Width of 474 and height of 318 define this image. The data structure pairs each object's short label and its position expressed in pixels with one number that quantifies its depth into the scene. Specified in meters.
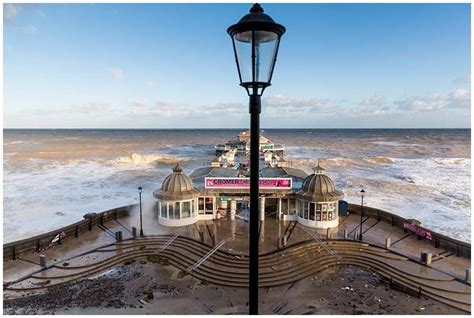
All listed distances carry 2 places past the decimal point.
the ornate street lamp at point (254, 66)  4.03
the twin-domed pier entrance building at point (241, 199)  19.30
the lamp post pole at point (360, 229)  17.48
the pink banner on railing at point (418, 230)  17.83
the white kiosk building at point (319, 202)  19.09
